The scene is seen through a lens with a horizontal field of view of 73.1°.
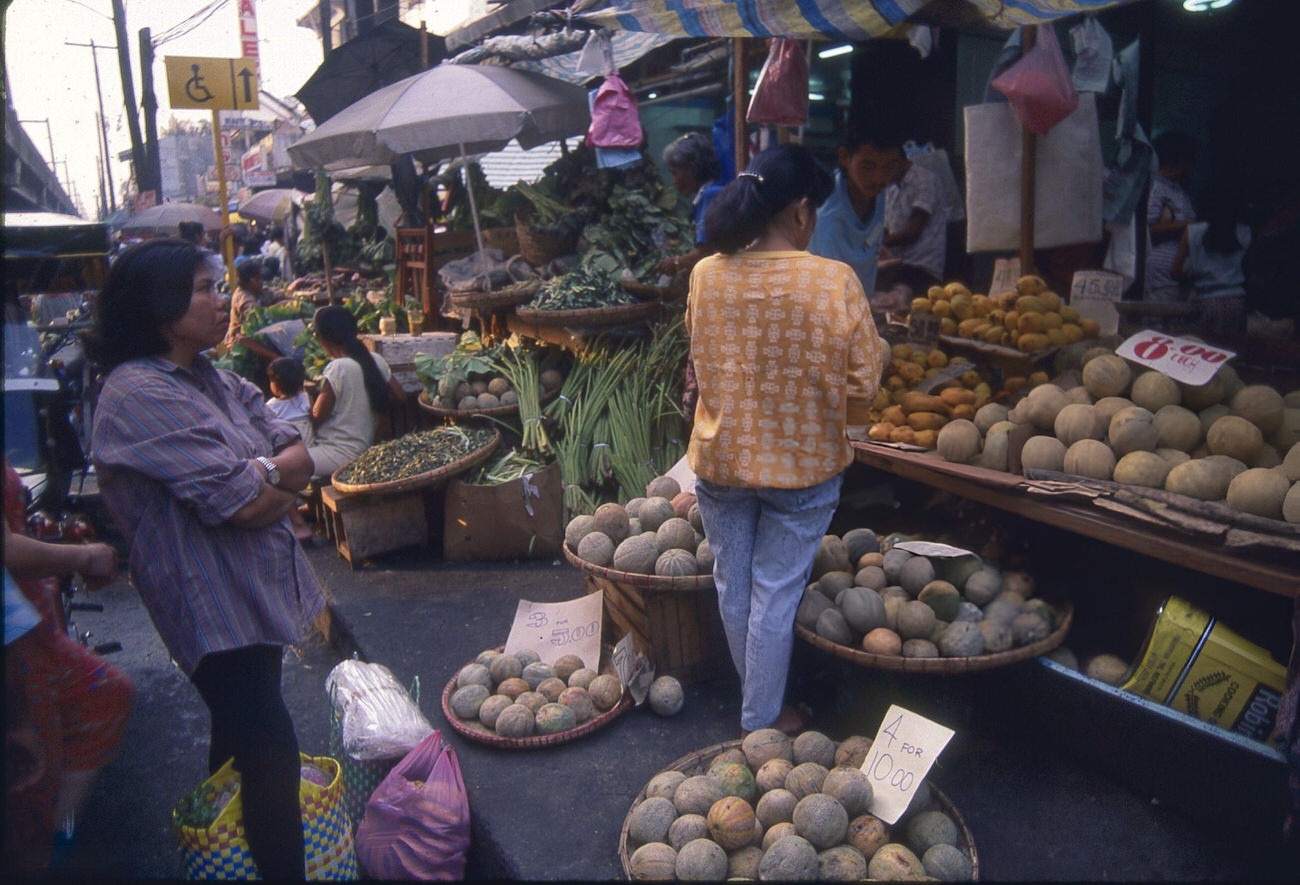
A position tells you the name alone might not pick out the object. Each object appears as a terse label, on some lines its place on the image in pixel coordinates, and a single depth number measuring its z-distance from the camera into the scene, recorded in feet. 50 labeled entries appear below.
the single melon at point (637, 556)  11.18
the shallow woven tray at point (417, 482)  16.72
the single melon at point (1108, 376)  10.38
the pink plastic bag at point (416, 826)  8.61
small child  19.47
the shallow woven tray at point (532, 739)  10.37
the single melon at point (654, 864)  7.56
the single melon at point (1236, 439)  9.20
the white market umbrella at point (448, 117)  21.43
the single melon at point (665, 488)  13.14
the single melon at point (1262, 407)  9.53
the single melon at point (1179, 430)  9.64
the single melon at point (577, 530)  12.21
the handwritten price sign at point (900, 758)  7.84
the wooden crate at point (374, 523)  17.33
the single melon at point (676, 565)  10.98
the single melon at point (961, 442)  10.86
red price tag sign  9.96
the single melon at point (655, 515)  12.19
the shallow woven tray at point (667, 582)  10.87
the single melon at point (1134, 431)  9.57
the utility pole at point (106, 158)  134.06
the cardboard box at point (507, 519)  16.85
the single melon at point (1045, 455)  10.01
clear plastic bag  9.39
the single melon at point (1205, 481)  8.85
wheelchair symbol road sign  36.19
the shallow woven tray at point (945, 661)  9.02
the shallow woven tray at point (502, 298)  20.18
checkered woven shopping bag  7.32
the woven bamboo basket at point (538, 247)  23.08
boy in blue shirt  14.53
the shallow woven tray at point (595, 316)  17.54
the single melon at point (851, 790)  7.79
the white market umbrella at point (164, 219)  56.44
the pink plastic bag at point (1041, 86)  12.99
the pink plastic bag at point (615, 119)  20.65
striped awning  10.80
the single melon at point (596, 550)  11.52
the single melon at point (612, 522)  11.98
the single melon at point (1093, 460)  9.66
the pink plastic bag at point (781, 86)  15.85
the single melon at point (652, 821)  7.97
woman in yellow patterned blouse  8.85
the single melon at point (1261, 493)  8.32
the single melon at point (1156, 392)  10.00
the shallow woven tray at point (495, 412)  18.84
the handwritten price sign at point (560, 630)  12.01
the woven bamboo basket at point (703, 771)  7.67
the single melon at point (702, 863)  7.38
